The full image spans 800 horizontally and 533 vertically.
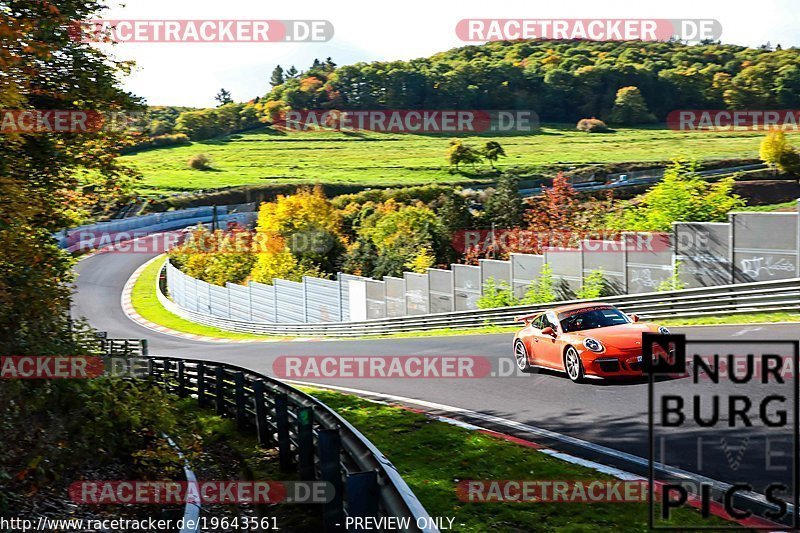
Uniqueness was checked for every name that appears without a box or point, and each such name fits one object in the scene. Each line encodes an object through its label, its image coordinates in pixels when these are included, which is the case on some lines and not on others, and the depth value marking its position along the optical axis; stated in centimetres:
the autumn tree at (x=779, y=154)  7400
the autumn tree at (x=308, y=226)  5912
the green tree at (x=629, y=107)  11469
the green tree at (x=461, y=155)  11194
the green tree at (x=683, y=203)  3131
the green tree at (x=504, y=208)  6019
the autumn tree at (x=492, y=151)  11086
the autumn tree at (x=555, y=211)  5312
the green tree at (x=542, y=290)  2694
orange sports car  1262
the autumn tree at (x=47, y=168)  966
